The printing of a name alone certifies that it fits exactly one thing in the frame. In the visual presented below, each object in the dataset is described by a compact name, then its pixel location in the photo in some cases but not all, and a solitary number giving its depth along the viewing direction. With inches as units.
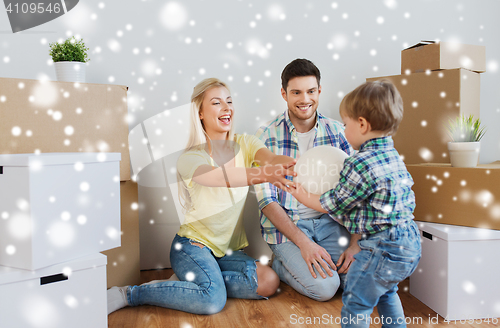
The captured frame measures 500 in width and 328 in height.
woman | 50.3
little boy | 37.5
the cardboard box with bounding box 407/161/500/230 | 48.7
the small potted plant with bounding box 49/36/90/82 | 55.0
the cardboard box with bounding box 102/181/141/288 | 59.1
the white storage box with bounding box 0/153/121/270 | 38.4
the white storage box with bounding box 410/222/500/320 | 47.8
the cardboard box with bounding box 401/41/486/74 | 59.5
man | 53.9
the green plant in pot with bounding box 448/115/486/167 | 50.7
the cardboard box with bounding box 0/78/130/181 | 48.9
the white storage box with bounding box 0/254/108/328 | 37.9
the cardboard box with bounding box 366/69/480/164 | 58.2
